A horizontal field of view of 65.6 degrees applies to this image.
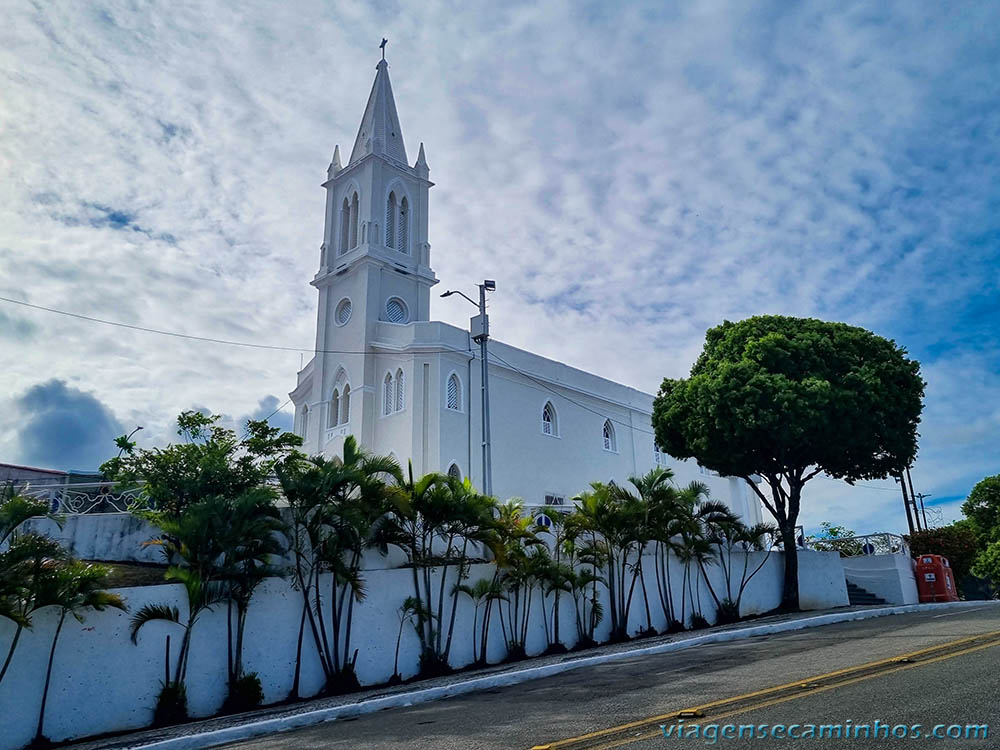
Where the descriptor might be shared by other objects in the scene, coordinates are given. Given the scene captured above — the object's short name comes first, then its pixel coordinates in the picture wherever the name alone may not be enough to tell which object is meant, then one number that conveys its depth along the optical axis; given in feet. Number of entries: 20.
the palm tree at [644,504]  58.75
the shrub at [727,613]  66.27
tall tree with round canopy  63.93
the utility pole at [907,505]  106.42
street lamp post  62.54
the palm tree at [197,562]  40.16
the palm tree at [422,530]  48.11
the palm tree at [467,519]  49.24
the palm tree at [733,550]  66.28
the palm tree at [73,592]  35.86
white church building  86.69
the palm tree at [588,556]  57.11
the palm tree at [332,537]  44.96
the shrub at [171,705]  38.70
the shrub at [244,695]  40.88
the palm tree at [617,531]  57.82
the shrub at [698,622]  64.49
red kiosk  81.61
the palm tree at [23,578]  34.99
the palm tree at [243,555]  41.73
